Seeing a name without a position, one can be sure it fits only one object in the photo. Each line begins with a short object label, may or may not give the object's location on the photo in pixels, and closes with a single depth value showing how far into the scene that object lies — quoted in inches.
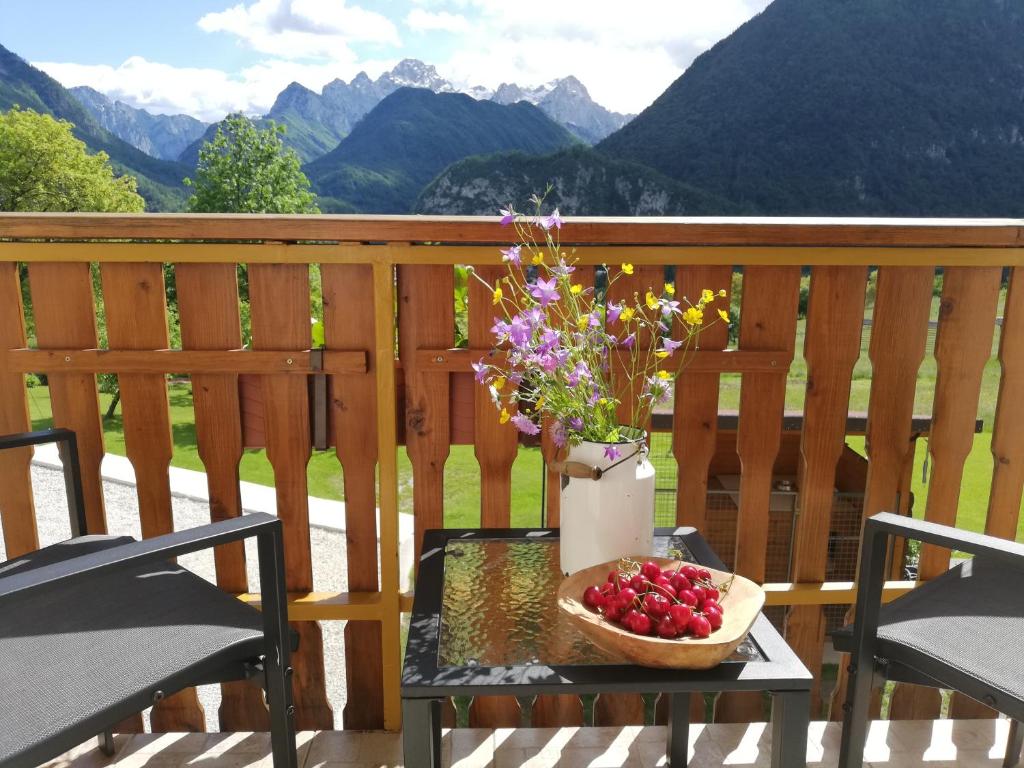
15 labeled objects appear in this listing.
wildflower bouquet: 43.1
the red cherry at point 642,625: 36.8
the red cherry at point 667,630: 36.6
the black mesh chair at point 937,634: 41.4
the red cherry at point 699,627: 36.4
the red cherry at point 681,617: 36.6
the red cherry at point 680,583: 39.0
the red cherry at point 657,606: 37.0
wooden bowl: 35.7
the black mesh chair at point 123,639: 36.7
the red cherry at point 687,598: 37.7
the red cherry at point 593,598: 38.9
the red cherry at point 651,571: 39.5
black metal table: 37.0
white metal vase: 44.3
